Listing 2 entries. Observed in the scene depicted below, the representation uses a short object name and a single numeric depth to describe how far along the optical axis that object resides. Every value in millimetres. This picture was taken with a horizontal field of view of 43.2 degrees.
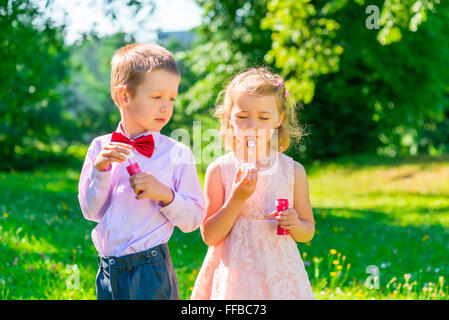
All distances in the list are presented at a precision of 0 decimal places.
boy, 2926
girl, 3090
